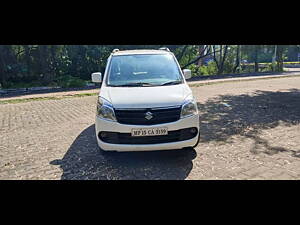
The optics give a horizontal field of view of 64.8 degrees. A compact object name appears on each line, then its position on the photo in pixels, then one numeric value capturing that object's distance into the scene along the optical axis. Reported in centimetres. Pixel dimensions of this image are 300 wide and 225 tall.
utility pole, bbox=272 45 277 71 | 3081
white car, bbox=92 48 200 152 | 357
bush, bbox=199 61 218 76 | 2665
